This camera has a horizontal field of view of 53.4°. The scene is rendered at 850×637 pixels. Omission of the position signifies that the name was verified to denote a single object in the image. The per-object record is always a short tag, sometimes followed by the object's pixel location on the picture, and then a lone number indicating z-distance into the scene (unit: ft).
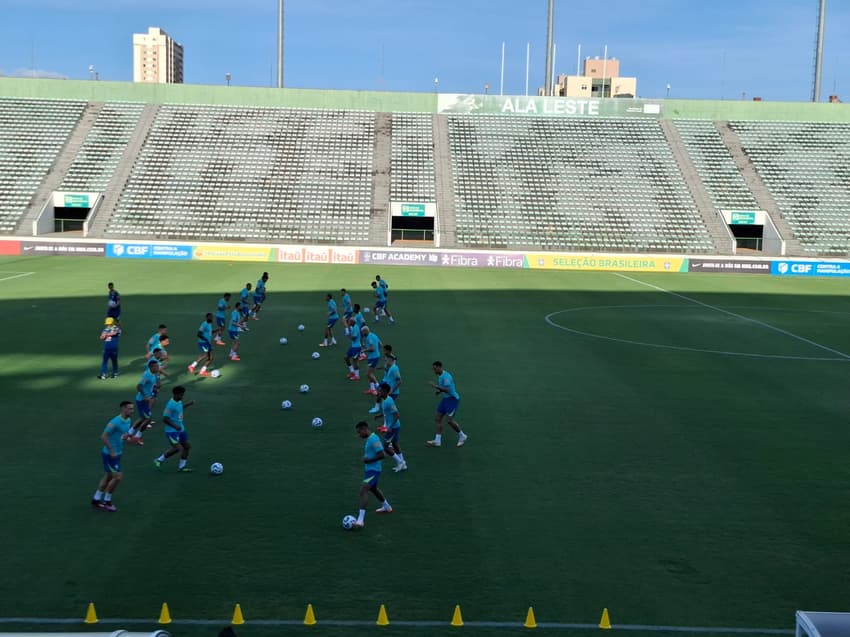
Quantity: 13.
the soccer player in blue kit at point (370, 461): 41.22
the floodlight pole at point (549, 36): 235.61
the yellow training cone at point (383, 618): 32.17
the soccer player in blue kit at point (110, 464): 42.52
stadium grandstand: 200.95
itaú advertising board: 177.58
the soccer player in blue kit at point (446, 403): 54.59
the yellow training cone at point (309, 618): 31.92
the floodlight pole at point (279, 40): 236.02
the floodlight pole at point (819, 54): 230.68
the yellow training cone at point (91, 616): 31.55
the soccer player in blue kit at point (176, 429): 47.80
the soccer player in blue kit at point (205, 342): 72.43
